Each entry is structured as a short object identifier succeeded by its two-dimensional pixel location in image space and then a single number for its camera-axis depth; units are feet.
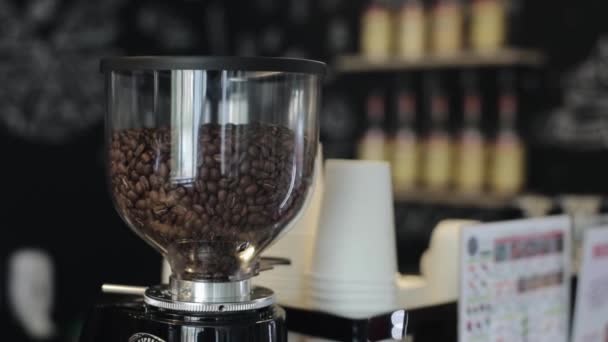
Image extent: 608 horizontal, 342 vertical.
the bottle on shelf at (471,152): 11.53
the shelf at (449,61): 11.21
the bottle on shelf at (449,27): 11.71
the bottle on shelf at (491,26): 11.33
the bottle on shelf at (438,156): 11.82
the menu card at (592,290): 4.64
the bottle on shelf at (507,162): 11.31
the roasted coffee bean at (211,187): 2.98
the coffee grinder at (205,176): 2.98
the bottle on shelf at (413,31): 12.02
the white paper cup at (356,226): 3.66
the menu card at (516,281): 3.76
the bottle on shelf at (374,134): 12.39
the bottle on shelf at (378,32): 12.39
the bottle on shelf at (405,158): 12.10
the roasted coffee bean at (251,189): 3.02
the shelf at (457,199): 11.30
